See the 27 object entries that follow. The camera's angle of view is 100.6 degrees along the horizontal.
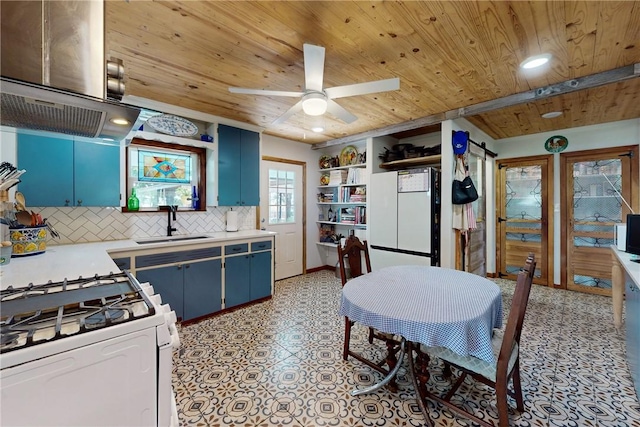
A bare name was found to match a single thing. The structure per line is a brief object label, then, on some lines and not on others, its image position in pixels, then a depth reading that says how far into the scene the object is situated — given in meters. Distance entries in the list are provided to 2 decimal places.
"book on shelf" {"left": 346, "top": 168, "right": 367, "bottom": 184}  4.40
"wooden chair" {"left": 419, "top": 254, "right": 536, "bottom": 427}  1.29
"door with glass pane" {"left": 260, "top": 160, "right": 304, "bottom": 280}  4.45
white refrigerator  3.29
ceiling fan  1.69
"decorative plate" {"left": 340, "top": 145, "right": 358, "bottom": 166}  4.62
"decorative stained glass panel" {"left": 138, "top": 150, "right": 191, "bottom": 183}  3.11
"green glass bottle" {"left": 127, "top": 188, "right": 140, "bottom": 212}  2.95
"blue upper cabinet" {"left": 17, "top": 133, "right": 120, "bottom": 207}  2.22
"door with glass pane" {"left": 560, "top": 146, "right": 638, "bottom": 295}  3.63
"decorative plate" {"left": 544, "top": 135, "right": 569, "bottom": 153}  4.00
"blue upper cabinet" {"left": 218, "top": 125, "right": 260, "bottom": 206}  3.47
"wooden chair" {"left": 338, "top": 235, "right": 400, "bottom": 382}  1.89
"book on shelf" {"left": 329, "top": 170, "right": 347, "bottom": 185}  4.77
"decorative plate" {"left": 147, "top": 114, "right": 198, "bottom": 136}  2.67
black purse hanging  3.20
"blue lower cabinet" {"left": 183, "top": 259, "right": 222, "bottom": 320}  2.86
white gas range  0.72
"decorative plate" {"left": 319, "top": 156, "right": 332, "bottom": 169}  5.04
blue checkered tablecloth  1.31
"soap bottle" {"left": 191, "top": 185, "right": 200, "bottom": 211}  3.49
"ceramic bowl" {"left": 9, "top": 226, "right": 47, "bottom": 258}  1.89
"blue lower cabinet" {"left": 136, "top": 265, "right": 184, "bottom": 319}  2.59
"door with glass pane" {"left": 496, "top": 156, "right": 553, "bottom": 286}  4.17
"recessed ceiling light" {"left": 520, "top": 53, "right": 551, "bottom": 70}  2.01
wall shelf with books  4.47
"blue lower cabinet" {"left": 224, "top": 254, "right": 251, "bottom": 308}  3.21
